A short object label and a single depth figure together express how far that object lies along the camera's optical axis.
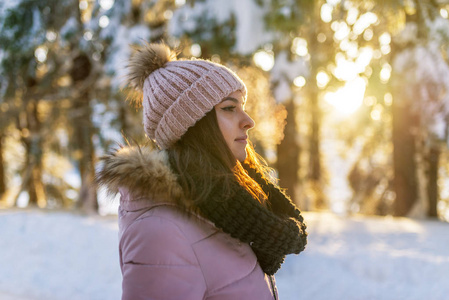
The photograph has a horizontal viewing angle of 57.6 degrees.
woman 1.36
